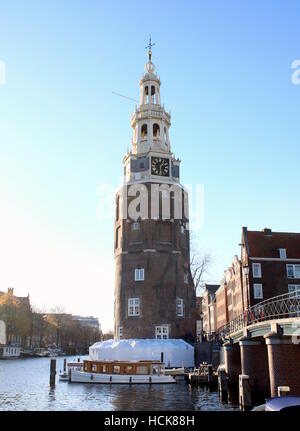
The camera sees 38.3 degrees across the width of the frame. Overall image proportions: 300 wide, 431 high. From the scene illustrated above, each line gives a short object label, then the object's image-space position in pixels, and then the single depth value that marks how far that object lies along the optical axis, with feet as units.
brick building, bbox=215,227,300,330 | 179.83
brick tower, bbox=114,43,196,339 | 185.88
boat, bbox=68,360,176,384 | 137.59
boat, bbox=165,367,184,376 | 147.02
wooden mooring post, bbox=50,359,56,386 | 136.93
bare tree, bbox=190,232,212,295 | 208.33
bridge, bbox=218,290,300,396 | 79.97
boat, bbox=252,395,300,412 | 41.24
